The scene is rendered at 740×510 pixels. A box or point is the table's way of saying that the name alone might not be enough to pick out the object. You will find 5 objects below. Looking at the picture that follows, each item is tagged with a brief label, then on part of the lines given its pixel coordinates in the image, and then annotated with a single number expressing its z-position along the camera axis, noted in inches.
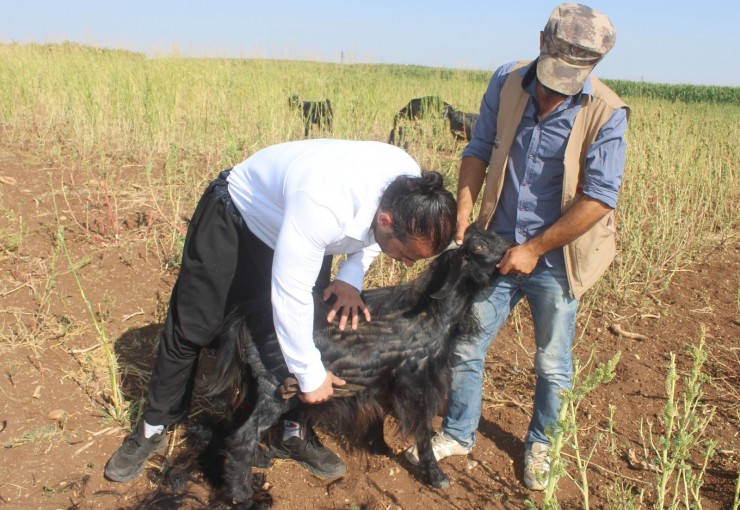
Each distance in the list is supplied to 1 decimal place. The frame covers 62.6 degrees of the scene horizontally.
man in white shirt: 79.9
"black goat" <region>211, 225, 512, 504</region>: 102.6
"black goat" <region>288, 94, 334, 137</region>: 281.5
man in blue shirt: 93.6
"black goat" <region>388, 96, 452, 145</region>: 281.1
